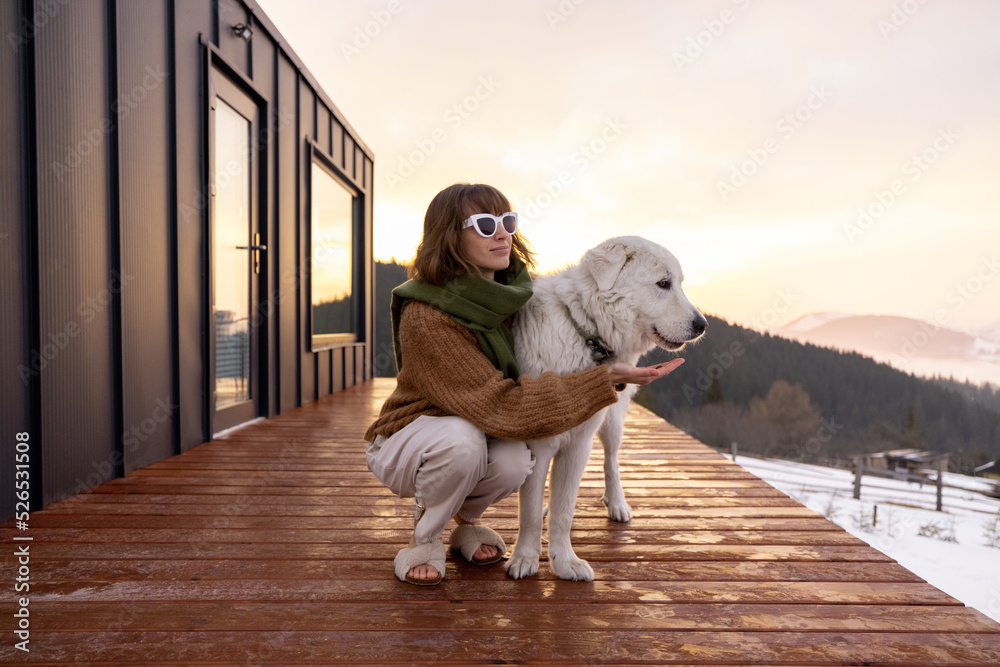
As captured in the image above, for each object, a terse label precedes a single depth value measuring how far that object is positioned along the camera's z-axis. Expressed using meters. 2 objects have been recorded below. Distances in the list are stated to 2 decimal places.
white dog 1.93
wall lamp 4.69
